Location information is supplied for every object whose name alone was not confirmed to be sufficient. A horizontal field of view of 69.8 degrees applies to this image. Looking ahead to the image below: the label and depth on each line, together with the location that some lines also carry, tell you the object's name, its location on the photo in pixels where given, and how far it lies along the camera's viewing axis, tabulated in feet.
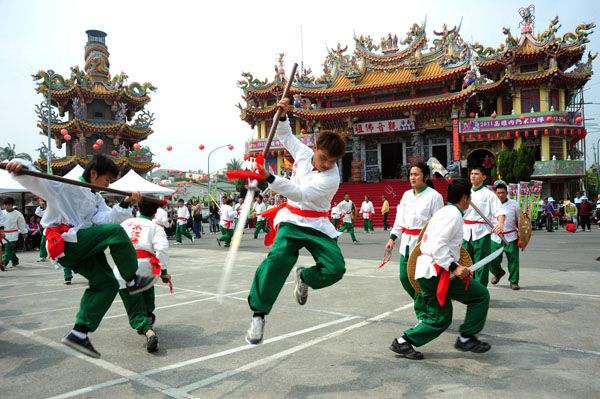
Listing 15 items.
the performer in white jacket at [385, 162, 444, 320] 16.02
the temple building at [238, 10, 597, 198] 92.58
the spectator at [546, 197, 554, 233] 65.82
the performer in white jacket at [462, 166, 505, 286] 19.94
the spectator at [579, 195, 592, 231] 64.39
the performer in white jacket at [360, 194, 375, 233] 66.28
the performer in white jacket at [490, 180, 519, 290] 21.29
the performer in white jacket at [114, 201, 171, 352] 14.78
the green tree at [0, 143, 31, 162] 176.86
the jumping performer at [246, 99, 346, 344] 11.53
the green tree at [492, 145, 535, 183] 79.56
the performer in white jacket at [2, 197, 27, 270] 35.45
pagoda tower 121.70
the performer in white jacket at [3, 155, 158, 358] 10.84
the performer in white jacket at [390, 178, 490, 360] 11.46
